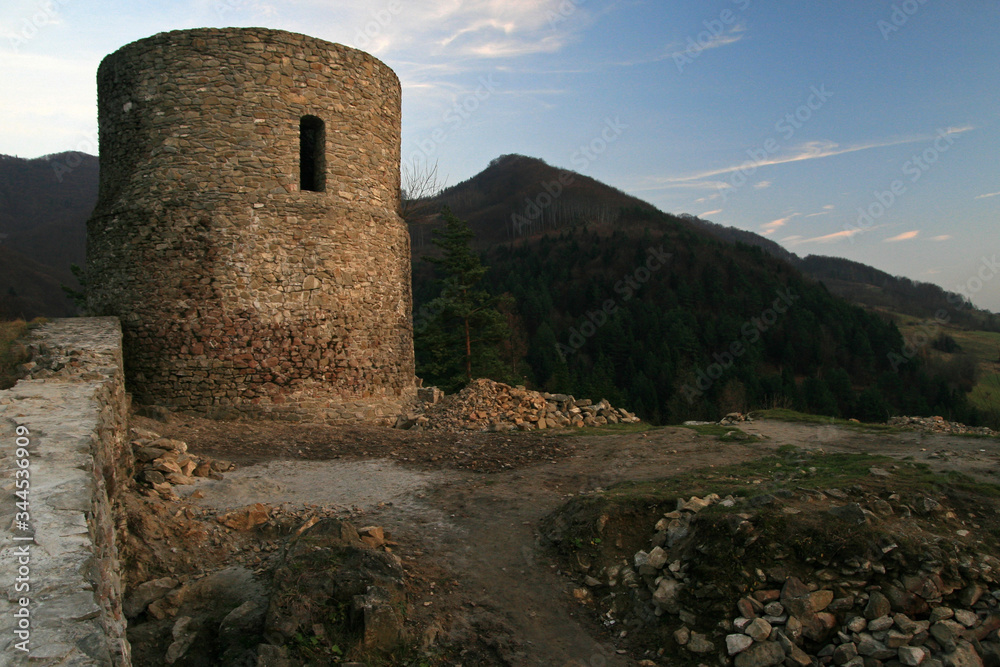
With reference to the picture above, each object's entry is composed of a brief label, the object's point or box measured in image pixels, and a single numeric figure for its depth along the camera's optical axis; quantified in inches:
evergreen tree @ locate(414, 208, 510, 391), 841.5
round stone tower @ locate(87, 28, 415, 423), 390.6
